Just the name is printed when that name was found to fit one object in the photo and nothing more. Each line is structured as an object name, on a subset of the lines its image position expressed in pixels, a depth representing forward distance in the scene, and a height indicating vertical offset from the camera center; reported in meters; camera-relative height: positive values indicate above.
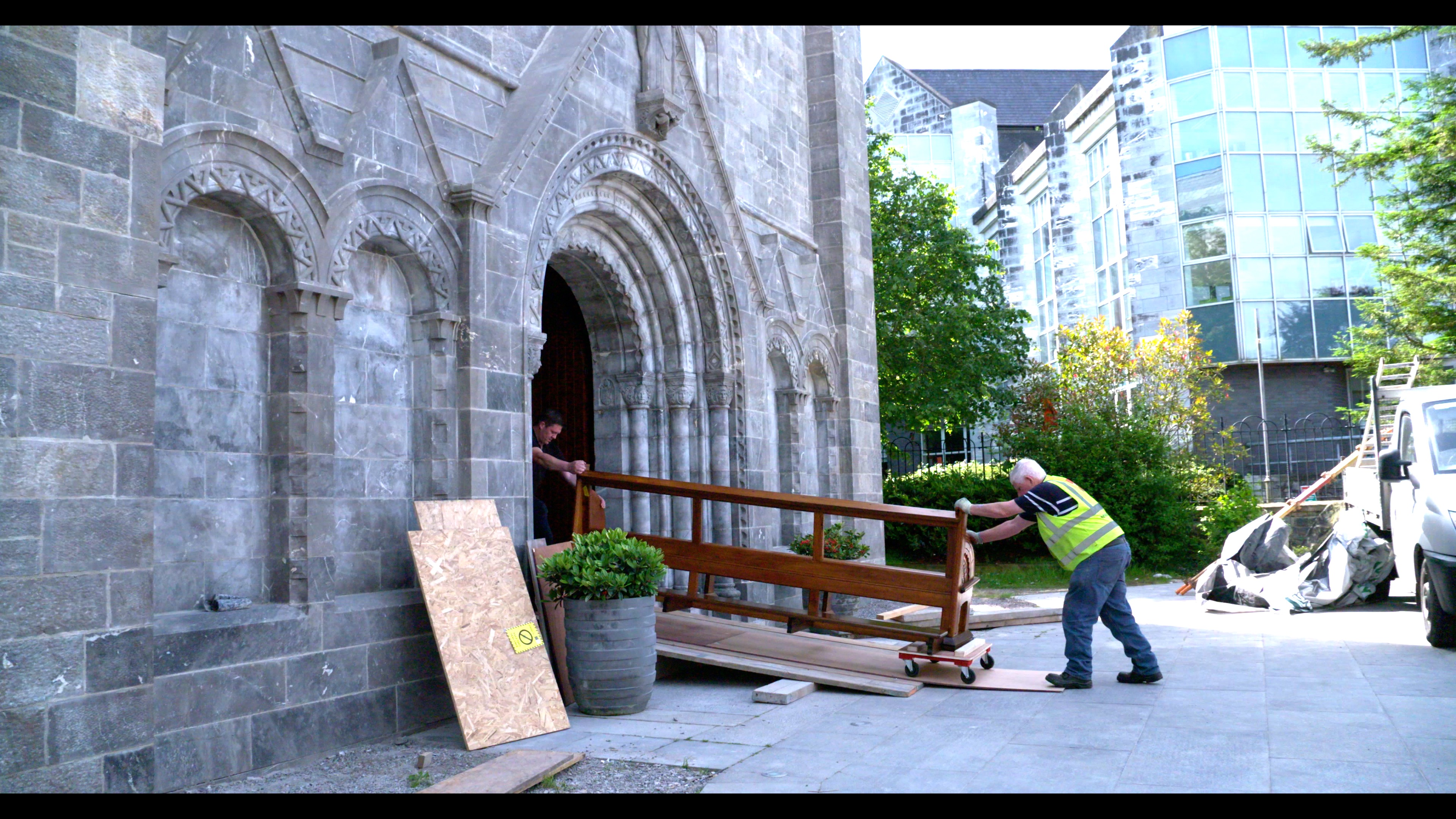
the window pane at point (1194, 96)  24.11 +8.60
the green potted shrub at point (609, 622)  6.60 -0.81
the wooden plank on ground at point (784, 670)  7.14 -1.29
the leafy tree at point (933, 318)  23.33 +3.64
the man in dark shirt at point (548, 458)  8.52 +0.29
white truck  8.23 -0.26
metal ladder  11.38 +0.60
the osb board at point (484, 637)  6.04 -0.84
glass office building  23.72 +6.30
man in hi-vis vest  7.23 -0.58
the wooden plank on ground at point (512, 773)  4.76 -1.30
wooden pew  7.39 -0.62
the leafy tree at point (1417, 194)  12.73 +3.41
